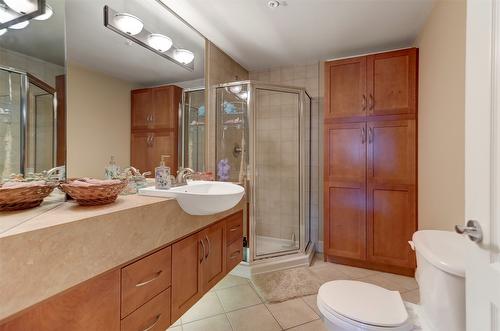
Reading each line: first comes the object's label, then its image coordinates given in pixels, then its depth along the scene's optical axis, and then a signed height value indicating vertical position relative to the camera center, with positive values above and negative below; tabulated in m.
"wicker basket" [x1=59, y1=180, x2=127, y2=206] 0.97 -0.12
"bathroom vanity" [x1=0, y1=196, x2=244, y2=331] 0.64 -0.36
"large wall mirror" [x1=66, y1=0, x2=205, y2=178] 1.31 +0.52
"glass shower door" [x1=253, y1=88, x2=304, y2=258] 2.66 -0.10
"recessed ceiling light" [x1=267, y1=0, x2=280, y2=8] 1.76 +1.19
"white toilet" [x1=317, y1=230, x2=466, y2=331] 0.94 -0.64
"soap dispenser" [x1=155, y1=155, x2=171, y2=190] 1.41 -0.09
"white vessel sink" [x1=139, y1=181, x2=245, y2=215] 1.18 -0.19
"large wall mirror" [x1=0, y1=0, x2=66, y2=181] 0.87 +0.28
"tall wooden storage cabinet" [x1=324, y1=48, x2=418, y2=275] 2.23 +0.04
